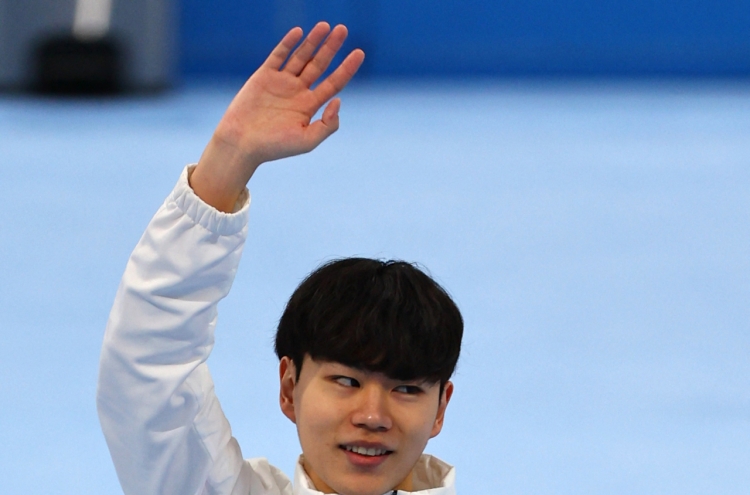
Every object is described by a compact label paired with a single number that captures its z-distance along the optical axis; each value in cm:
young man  593
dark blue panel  1950
